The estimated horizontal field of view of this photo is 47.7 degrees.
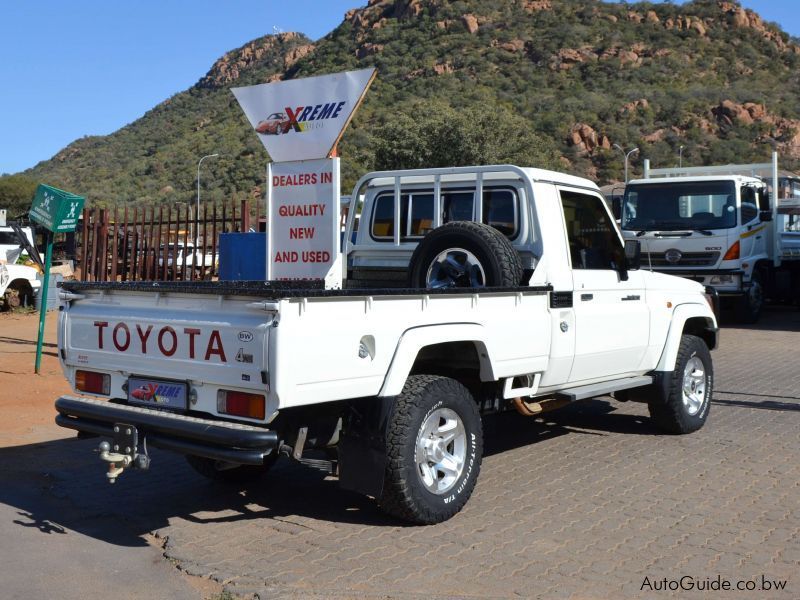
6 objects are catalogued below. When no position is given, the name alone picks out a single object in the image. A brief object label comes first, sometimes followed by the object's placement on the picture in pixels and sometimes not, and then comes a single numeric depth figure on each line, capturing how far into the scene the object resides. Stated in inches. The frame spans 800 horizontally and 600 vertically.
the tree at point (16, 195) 2448.3
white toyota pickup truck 182.5
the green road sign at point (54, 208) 419.5
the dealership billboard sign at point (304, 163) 296.5
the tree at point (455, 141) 1756.9
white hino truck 637.3
